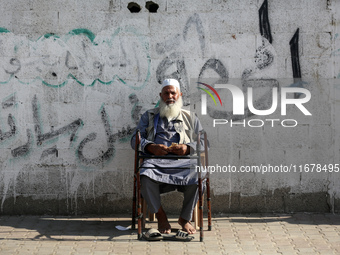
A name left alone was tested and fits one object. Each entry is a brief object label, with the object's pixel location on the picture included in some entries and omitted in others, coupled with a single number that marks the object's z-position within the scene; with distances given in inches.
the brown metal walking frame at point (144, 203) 204.8
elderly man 211.9
